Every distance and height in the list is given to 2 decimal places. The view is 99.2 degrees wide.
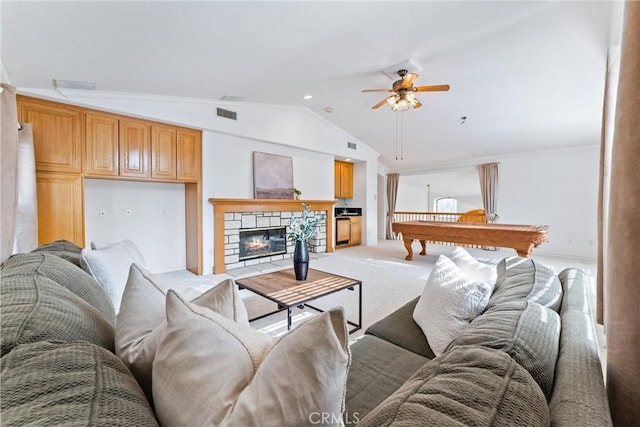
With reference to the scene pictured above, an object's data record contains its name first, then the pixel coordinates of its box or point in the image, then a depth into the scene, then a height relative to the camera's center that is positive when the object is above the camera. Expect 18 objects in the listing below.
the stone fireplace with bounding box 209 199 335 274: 4.60 -0.42
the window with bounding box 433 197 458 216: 11.91 +0.14
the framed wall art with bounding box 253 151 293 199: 5.14 +0.62
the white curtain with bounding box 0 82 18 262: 1.94 +0.34
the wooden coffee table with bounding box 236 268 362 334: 2.18 -0.70
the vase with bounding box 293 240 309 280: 2.56 -0.49
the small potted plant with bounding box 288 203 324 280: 2.53 -0.31
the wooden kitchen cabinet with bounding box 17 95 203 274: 3.16 +0.73
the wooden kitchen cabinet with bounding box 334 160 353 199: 7.17 +0.75
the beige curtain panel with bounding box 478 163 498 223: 6.50 +0.43
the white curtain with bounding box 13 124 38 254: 2.57 +0.12
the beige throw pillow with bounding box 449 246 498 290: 1.60 -0.38
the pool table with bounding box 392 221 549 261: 4.12 -0.46
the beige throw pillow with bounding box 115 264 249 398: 0.73 -0.34
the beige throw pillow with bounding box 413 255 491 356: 1.33 -0.50
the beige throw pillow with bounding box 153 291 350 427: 0.50 -0.34
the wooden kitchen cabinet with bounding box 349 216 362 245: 7.21 -0.62
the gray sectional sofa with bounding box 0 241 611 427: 0.48 -0.37
